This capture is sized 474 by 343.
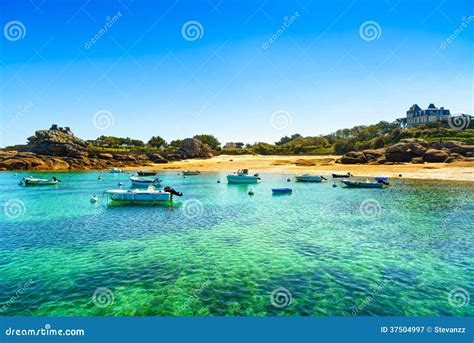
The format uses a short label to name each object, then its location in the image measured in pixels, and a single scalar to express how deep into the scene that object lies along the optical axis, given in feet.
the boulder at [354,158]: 346.33
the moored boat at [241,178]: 236.43
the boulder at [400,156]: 318.45
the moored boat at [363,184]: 195.13
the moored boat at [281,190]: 176.17
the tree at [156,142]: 620.28
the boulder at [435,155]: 295.54
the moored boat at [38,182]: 221.46
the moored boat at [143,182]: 223.10
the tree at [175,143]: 612.12
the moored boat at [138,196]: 140.15
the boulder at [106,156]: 424.34
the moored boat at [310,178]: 240.53
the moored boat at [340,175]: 258.30
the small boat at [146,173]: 308.89
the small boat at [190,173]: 320.58
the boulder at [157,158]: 469.57
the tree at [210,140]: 636.36
